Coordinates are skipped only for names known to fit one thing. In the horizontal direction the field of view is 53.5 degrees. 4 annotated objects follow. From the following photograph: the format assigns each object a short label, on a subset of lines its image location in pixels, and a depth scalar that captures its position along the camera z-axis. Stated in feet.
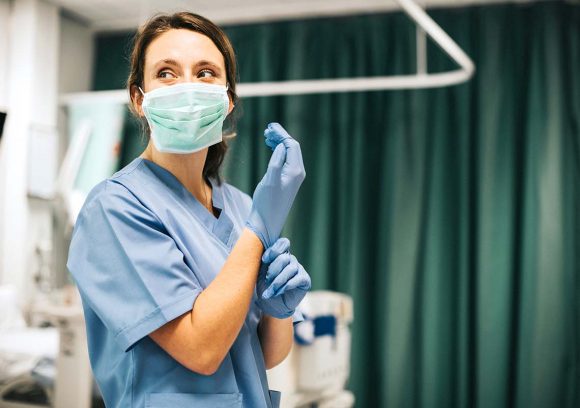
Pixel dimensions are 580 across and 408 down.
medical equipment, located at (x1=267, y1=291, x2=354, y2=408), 7.26
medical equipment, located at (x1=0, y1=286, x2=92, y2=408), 7.56
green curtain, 10.16
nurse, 2.61
